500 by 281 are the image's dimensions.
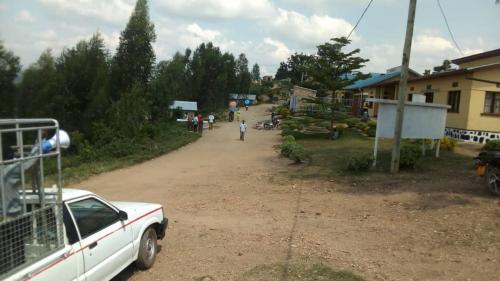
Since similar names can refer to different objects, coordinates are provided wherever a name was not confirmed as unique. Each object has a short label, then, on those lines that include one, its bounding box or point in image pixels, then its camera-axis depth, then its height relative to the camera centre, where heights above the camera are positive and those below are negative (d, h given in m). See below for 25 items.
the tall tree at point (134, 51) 28.39 +2.58
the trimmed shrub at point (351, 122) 30.19 -1.58
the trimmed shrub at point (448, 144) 17.52 -1.64
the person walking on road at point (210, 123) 38.50 -2.73
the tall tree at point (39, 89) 26.34 -0.22
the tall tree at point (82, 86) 27.12 +0.05
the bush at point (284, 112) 48.38 -1.88
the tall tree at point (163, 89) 36.70 +0.15
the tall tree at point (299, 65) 26.69 +3.75
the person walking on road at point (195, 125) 35.12 -2.65
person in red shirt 34.20 -2.41
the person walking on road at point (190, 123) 35.79 -2.56
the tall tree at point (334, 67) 25.45 +1.94
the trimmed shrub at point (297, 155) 16.54 -2.22
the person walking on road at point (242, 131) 29.34 -2.47
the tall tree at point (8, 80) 26.21 +0.25
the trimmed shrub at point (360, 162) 13.09 -1.90
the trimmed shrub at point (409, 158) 13.02 -1.68
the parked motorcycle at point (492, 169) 9.26 -1.39
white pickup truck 4.22 -1.75
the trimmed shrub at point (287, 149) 17.52 -2.14
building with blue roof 35.03 +0.81
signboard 13.66 -0.58
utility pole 12.70 +0.38
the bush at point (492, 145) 14.73 -1.38
